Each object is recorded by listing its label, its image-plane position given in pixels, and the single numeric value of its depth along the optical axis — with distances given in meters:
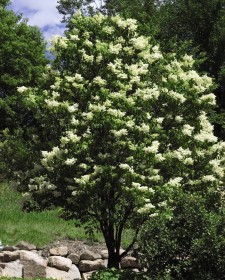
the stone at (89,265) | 17.12
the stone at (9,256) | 15.63
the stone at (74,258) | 17.36
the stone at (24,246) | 17.61
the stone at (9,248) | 16.75
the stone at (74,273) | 16.39
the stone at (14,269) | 15.03
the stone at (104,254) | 17.88
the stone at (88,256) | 17.50
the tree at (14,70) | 33.81
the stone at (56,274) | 15.43
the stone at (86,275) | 16.61
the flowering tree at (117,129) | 13.47
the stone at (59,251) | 17.58
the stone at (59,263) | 16.02
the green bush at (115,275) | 12.30
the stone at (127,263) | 17.47
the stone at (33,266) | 15.02
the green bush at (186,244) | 11.45
